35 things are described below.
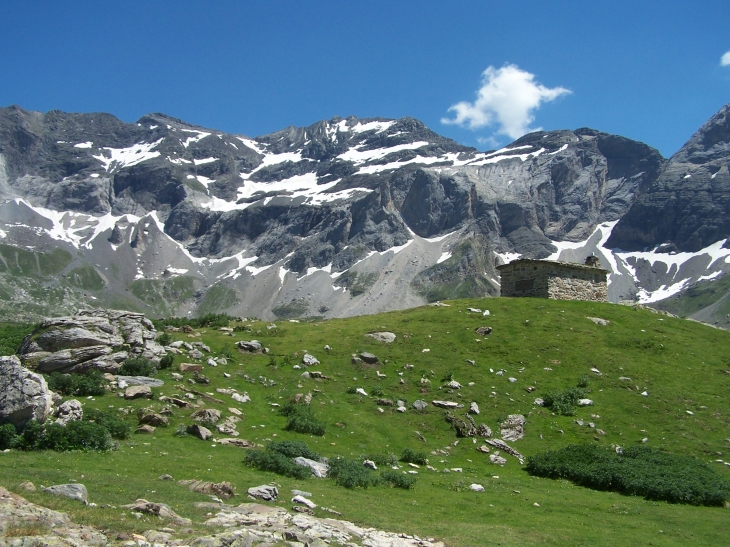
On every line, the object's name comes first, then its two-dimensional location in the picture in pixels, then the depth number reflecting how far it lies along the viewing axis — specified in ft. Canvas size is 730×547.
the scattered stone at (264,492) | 59.93
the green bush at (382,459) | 85.87
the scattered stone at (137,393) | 93.76
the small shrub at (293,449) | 79.61
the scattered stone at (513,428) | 104.32
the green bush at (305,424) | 95.71
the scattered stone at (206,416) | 90.99
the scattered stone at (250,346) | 132.26
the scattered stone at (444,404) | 112.58
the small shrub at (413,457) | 89.81
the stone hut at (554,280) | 192.95
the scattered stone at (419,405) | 111.24
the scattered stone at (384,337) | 144.97
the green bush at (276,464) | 72.93
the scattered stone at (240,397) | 104.19
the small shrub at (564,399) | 113.19
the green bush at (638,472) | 78.79
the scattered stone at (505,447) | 97.86
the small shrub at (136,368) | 104.73
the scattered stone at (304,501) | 58.75
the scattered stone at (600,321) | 157.89
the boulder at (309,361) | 128.57
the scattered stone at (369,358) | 132.57
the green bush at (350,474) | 71.72
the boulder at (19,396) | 69.41
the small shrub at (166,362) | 110.83
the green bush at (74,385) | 93.45
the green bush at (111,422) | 77.30
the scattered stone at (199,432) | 84.74
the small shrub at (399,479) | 74.79
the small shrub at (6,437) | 68.03
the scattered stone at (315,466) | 75.36
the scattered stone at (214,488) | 59.00
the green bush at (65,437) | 69.10
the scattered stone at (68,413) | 74.38
